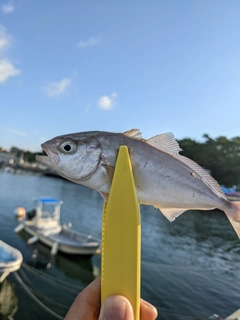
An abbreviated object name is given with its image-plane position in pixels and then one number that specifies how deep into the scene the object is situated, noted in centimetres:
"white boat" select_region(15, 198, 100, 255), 1410
